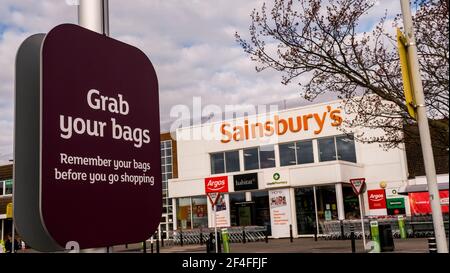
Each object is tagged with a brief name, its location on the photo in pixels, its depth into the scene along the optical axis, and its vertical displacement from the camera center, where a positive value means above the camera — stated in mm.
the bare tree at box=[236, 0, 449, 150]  9375 +3153
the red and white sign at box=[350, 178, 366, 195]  17703 +1049
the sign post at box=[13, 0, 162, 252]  1946 +388
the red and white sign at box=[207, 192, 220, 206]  20233 +1017
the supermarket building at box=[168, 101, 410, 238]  27109 +2583
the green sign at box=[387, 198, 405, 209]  26219 +410
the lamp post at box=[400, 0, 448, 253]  3967 +548
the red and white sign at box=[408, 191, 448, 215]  24312 +345
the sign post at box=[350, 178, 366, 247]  17703 +1028
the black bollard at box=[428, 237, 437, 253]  9703 -715
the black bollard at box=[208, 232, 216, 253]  17088 -852
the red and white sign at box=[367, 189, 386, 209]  26844 +700
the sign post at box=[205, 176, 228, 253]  31062 +2391
